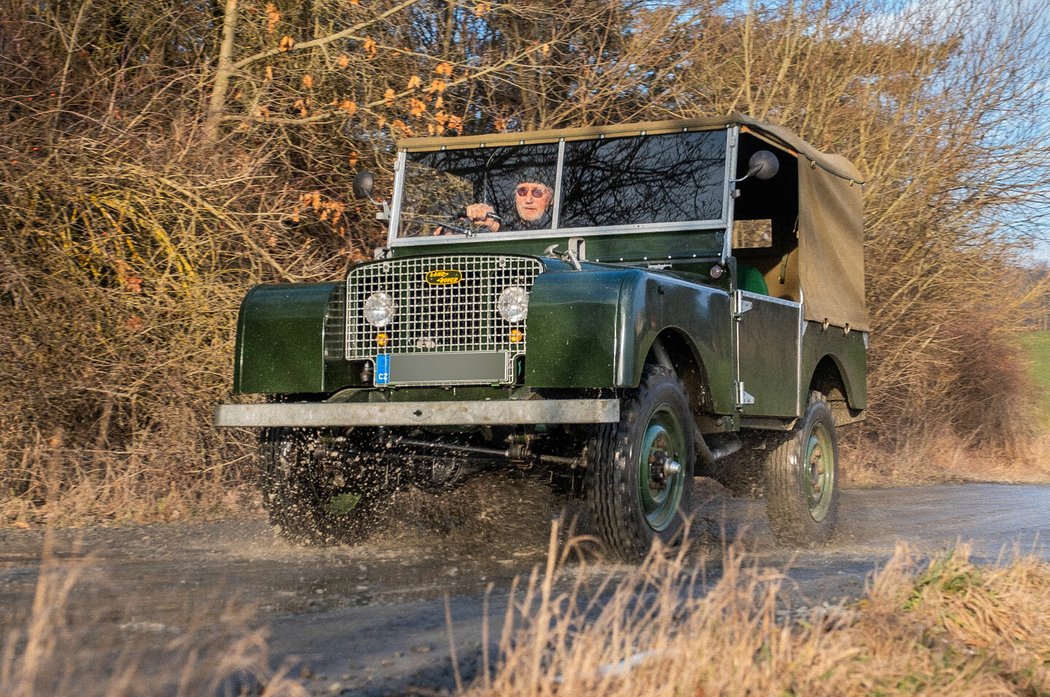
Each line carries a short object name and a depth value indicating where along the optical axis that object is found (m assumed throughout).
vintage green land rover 6.01
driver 7.88
